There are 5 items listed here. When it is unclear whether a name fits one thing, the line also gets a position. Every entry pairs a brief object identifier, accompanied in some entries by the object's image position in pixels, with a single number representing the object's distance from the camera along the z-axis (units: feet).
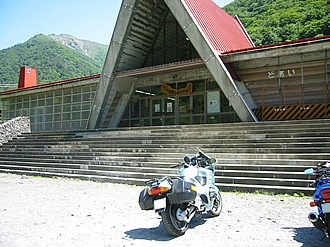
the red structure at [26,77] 91.31
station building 45.78
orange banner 58.40
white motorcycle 14.62
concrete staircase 27.55
